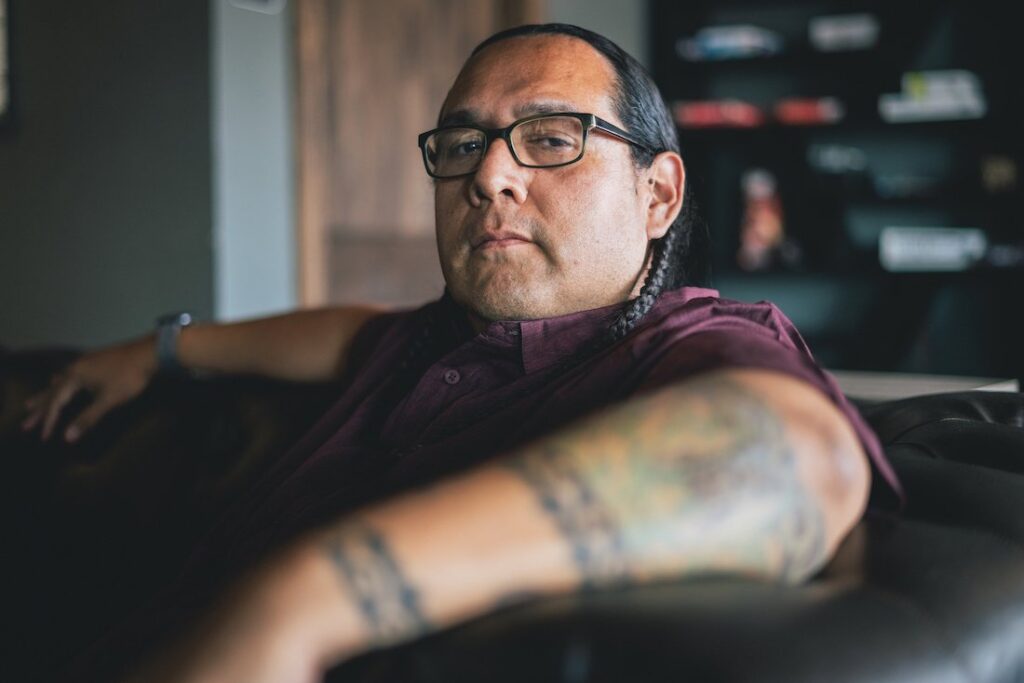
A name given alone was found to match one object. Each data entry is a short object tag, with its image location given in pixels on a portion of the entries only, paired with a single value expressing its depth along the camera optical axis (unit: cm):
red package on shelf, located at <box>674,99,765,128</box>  473
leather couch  55
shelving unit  445
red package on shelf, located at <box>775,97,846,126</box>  459
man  64
